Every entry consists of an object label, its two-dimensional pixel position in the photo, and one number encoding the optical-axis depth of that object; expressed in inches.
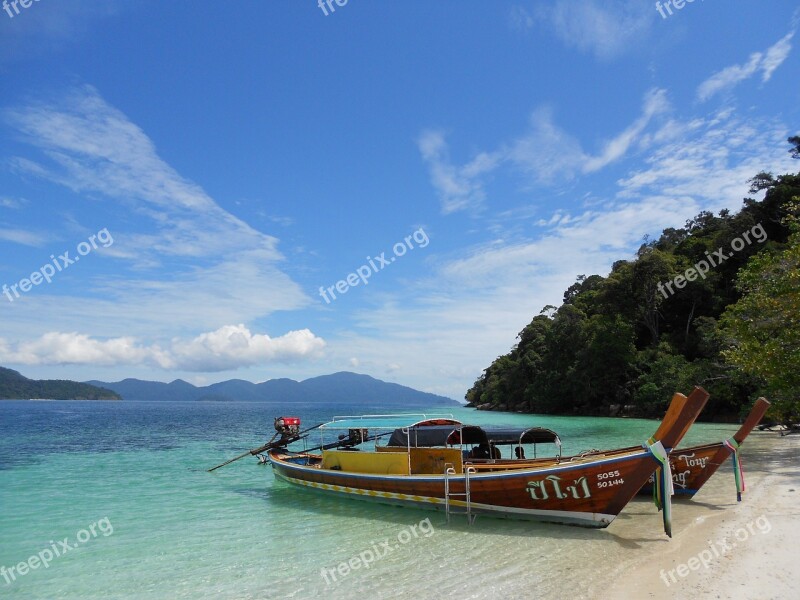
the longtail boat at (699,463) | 453.7
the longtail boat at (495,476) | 362.9
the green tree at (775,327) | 658.2
